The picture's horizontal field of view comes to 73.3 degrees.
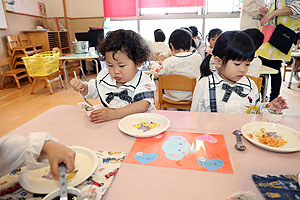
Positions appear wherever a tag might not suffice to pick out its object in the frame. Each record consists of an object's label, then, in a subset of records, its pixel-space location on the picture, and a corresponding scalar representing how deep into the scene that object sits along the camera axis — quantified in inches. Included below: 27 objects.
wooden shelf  207.8
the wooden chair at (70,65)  193.6
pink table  20.2
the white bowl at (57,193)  18.1
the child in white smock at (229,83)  46.1
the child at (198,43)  171.5
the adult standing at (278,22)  78.5
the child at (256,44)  73.8
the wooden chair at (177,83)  70.2
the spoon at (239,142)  27.4
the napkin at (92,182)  19.9
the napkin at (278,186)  18.9
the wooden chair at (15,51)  178.5
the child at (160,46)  142.9
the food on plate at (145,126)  34.7
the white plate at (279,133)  26.5
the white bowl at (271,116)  34.7
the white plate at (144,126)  32.2
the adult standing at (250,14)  95.0
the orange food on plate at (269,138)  28.5
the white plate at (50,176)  20.5
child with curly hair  44.4
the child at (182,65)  87.4
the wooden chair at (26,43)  195.8
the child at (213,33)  153.9
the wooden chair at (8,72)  168.1
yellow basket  143.4
